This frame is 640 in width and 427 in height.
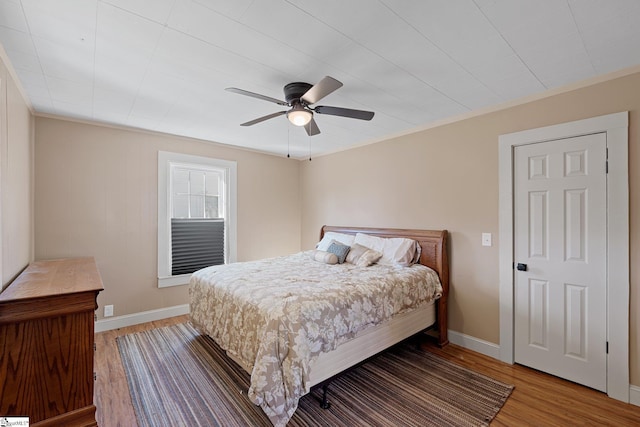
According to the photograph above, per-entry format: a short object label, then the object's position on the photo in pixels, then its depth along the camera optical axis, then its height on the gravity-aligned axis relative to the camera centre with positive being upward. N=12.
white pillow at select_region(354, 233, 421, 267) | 3.17 -0.44
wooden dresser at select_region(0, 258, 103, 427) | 1.61 -0.86
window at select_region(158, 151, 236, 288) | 3.84 -0.02
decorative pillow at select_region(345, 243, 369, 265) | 3.43 -0.51
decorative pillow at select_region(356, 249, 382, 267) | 3.24 -0.54
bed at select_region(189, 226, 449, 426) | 1.81 -0.82
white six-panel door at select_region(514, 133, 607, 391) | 2.27 -0.40
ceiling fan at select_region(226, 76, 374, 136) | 2.18 +0.84
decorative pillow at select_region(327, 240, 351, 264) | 3.51 -0.48
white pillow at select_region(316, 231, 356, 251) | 3.94 -0.39
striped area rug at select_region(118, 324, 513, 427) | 1.97 -1.47
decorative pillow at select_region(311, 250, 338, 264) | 3.43 -0.56
